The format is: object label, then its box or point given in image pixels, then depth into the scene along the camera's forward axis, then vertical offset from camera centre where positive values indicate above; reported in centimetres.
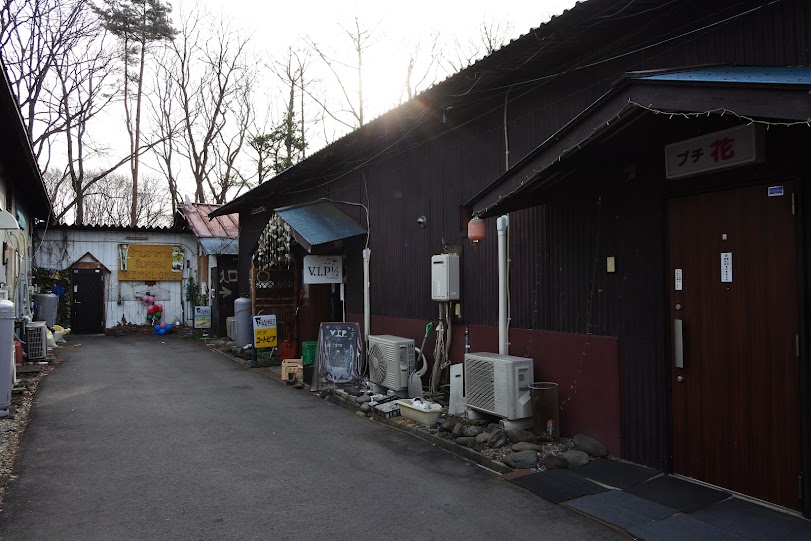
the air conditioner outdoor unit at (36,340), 1262 -107
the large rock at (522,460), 564 -174
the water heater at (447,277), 821 +13
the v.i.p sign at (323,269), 1159 +39
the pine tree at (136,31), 2462 +1164
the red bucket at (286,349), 1401 -151
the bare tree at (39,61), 2091 +898
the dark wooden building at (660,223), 434 +57
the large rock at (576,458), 564 -172
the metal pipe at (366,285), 1089 +4
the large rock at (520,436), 623 -166
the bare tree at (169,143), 2948 +765
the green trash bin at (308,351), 1119 -124
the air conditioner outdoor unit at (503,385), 649 -116
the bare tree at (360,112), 2433 +748
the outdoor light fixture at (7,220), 937 +119
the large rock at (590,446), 584 -167
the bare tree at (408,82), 2245 +803
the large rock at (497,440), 620 -168
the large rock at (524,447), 598 -170
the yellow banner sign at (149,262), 2086 +105
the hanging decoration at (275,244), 1188 +96
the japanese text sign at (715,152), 442 +108
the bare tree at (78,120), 2353 +746
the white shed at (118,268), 1997 +83
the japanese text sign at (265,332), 1347 -103
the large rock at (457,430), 669 -169
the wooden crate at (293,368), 1115 -155
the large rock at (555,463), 561 -175
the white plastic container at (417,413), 739 -168
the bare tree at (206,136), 2982 +804
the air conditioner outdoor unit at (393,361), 884 -117
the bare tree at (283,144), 2336 +600
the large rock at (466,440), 636 -174
